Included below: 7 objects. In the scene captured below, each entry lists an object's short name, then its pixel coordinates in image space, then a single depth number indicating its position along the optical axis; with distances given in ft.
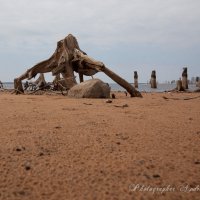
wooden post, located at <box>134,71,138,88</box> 143.02
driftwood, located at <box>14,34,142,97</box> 44.97
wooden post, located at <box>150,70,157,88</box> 132.28
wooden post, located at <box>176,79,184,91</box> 78.69
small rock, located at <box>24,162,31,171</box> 8.63
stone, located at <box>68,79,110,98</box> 35.73
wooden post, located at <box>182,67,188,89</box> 105.44
